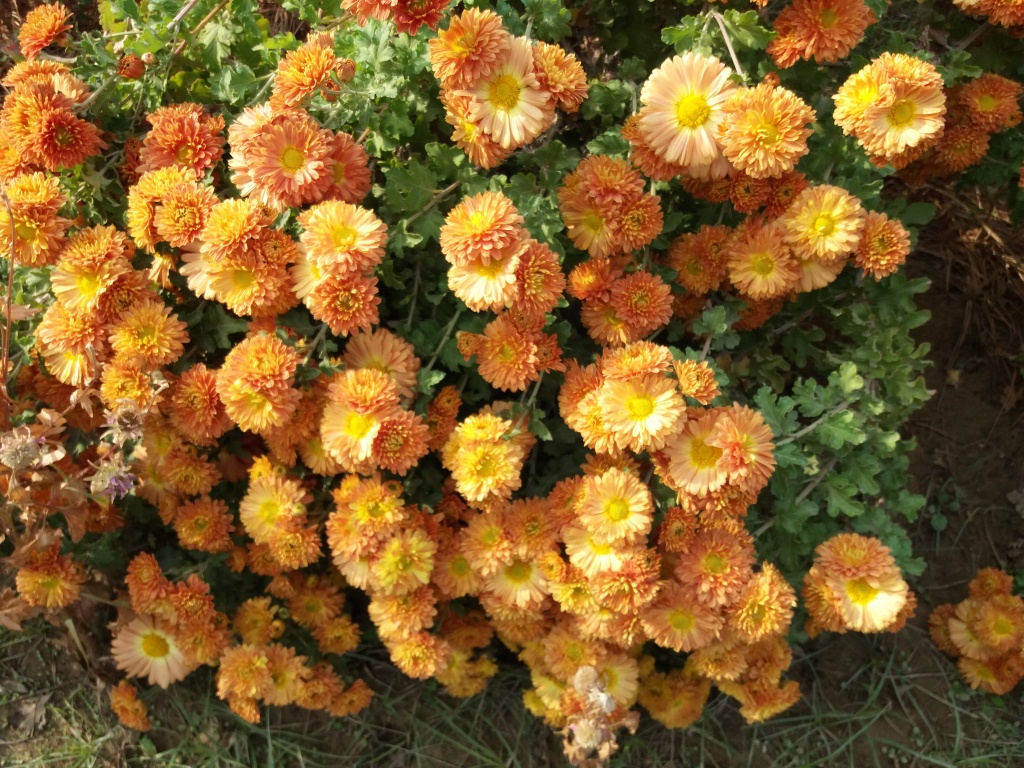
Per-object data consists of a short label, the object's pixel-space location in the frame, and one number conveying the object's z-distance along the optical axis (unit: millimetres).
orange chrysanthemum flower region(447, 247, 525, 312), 621
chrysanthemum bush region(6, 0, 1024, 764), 642
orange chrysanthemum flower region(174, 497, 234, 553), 732
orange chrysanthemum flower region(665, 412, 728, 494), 643
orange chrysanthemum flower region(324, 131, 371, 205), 659
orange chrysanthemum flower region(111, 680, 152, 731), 797
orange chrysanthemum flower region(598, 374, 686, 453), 626
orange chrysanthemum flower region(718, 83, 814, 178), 632
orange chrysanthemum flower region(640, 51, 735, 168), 662
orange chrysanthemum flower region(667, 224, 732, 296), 707
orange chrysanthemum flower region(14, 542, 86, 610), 731
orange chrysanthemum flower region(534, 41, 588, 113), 639
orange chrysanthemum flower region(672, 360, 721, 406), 643
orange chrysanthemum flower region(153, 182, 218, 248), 649
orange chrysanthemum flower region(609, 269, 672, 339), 674
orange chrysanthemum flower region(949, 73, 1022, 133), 731
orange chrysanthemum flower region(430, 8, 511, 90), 611
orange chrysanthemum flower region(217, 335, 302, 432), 637
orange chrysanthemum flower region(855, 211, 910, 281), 675
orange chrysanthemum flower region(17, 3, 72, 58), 729
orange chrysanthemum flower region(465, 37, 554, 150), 631
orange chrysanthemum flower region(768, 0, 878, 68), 666
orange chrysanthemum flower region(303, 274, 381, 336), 631
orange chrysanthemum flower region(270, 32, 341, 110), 656
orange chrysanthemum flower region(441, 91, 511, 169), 645
